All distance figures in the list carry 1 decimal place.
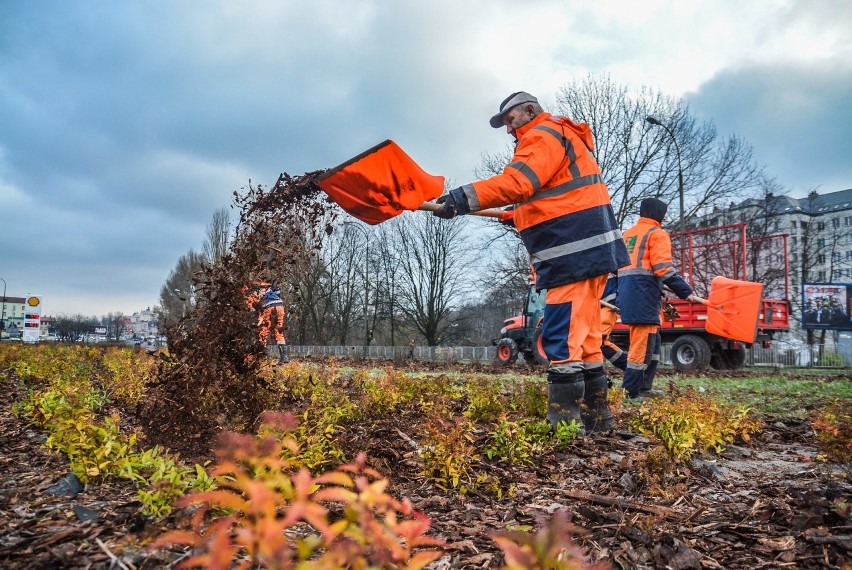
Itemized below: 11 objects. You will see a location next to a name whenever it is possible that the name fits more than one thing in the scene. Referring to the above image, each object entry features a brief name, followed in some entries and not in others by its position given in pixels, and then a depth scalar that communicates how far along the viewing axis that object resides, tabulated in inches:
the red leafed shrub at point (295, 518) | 38.4
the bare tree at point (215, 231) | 1719.1
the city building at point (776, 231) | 1147.3
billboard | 877.8
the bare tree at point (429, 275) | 1707.7
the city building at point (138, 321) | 5303.6
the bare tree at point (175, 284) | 2263.5
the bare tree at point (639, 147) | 1051.3
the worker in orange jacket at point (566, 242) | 154.8
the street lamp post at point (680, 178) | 792.9
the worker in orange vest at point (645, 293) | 253.8
